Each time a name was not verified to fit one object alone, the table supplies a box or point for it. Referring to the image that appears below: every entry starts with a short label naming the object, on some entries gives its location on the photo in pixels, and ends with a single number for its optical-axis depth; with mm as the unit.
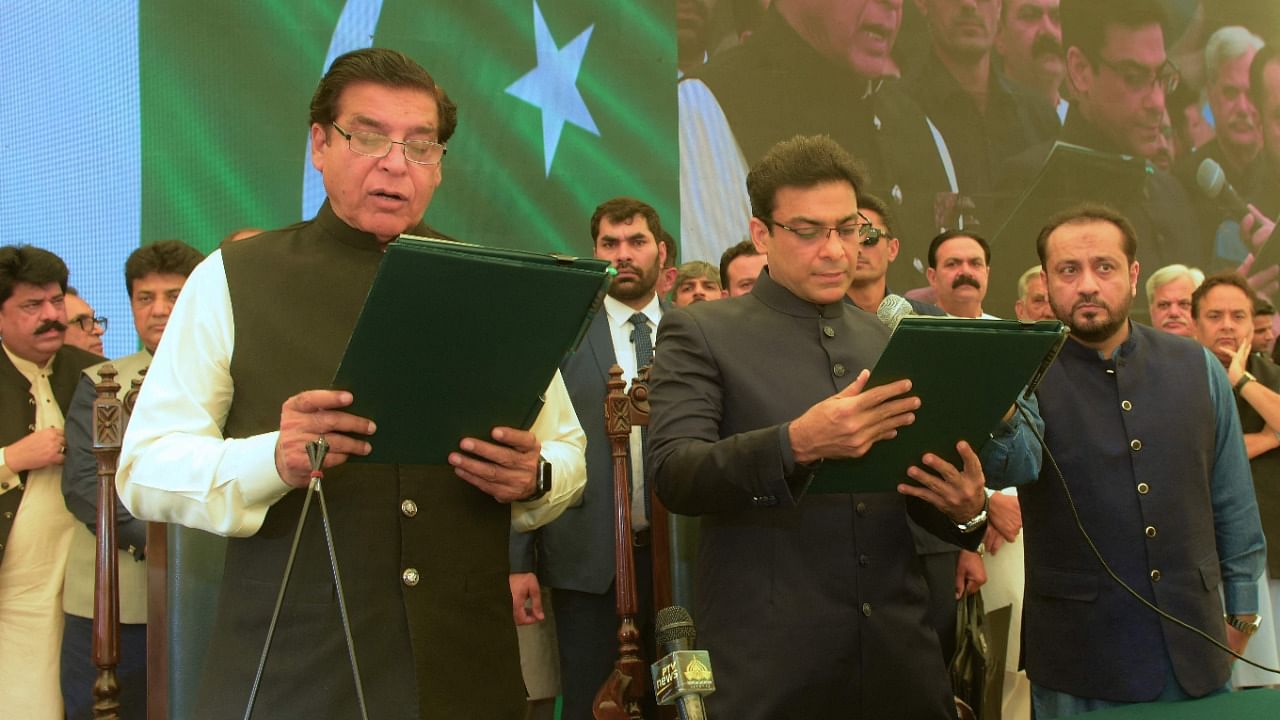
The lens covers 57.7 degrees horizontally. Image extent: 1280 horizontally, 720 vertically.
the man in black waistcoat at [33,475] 3273
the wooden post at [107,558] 2279
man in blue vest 2271
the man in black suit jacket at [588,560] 3061
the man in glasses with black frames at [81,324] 4066
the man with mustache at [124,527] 3043
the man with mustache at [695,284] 4367
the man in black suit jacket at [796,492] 1876
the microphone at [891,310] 2148
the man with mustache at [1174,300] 4848
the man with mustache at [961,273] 4027
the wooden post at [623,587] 2748
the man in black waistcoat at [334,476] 1621
